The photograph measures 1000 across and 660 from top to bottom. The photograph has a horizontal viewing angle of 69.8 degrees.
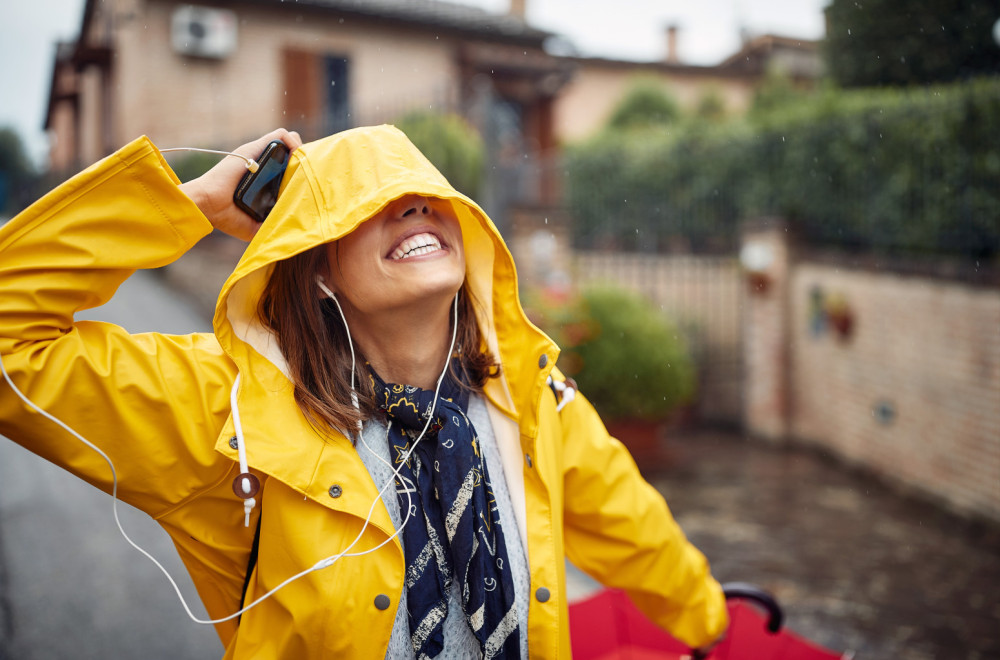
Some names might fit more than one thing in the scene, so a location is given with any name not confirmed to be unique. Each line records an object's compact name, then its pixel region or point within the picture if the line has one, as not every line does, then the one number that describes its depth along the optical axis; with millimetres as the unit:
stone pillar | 7352
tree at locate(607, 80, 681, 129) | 15648
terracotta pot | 6523
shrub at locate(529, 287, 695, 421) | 6277
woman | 1309
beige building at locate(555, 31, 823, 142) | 19875
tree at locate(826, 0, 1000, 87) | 5188
